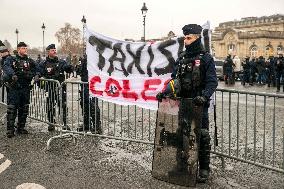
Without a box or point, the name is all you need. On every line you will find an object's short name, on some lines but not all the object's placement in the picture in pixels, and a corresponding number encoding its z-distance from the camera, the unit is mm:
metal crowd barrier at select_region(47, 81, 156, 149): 4794
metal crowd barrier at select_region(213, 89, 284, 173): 3628
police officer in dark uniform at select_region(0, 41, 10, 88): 5922
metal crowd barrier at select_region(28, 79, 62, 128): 5250
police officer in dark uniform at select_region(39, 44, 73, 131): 5512
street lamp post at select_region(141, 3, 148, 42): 14966
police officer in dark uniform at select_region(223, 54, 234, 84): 14791
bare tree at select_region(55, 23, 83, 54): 64745
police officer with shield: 3209
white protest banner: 3933
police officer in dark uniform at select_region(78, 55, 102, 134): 4896
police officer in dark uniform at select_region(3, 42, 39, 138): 5187
